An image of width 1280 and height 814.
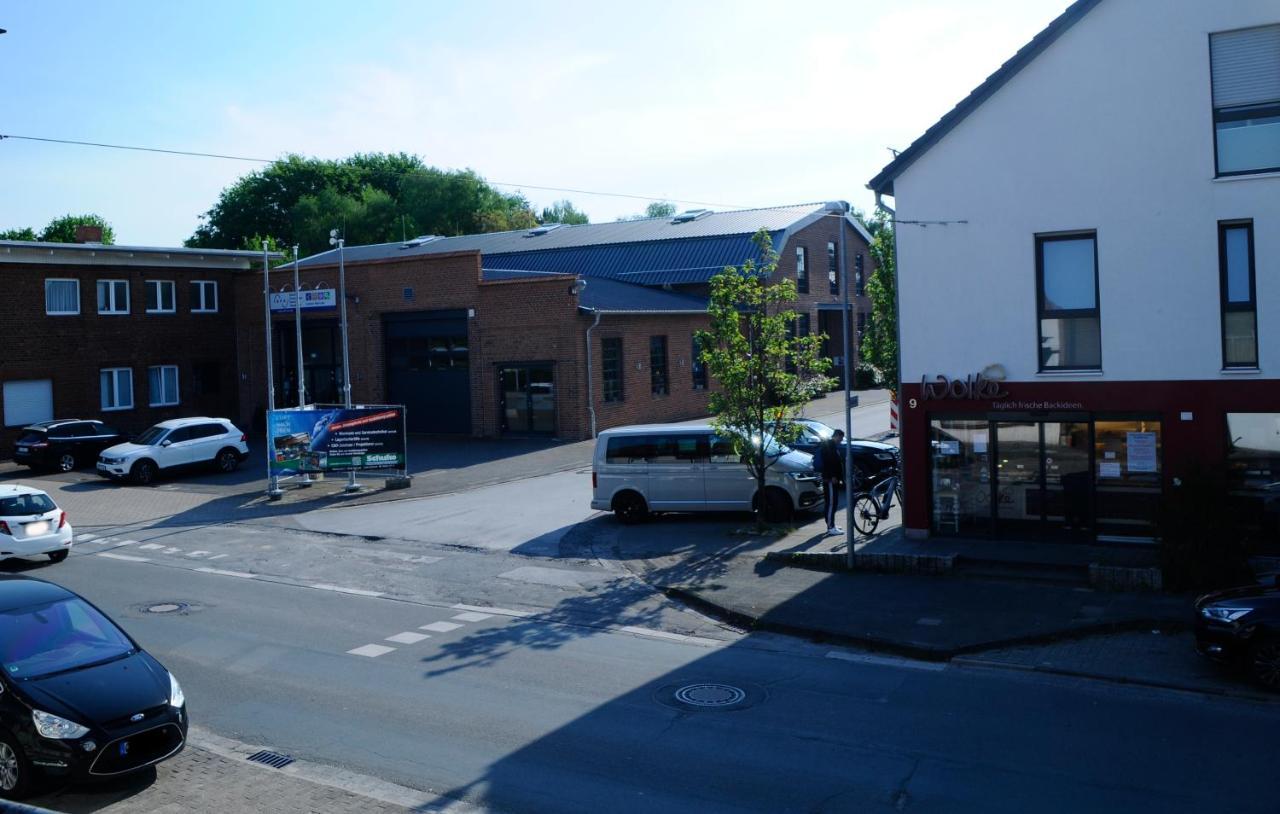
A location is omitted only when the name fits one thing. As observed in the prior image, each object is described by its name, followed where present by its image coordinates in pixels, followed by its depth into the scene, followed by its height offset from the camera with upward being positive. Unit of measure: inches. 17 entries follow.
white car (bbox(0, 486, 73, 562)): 749.9 -85.7
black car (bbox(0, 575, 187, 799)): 329.4 -95.5
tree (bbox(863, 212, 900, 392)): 1218.6 +77.4
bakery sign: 671.1 -8.4
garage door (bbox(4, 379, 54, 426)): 1475.1 +3.8
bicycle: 741.3 -90.0
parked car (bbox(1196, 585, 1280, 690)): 419.2 -106.1
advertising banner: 1056.8 -42.3
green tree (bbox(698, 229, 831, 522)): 761.6 +11.1
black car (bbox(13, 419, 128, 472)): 1305.4 -50.1
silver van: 812.0 -72.6
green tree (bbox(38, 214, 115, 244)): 2979.8 +493.8
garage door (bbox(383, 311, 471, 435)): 1492.4 +31.4
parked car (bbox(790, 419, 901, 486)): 914.7 -70.3
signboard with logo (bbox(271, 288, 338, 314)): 1593.3 +143.3
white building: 605.0 +56.4
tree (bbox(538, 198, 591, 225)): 4344.7 +711.6
